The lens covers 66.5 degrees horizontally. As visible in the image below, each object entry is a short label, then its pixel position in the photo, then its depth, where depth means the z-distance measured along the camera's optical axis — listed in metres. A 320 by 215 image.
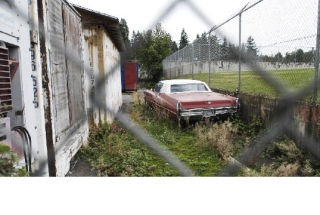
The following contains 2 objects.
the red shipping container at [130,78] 16.08
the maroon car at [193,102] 5.59
